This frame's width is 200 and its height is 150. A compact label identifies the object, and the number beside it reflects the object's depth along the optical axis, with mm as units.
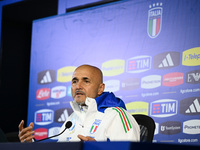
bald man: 7174
